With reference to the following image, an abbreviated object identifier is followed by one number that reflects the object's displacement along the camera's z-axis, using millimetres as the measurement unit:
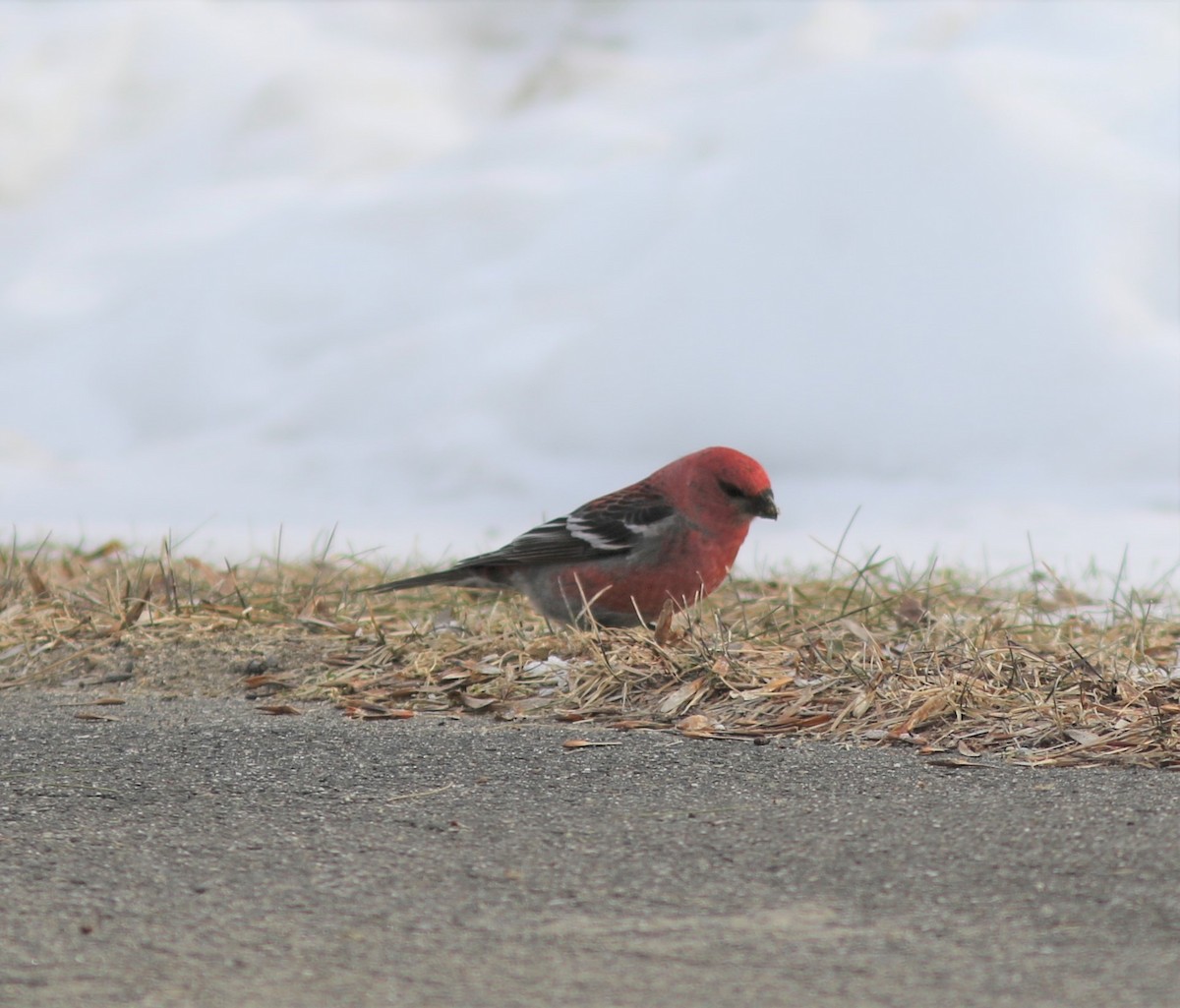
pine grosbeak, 9781
